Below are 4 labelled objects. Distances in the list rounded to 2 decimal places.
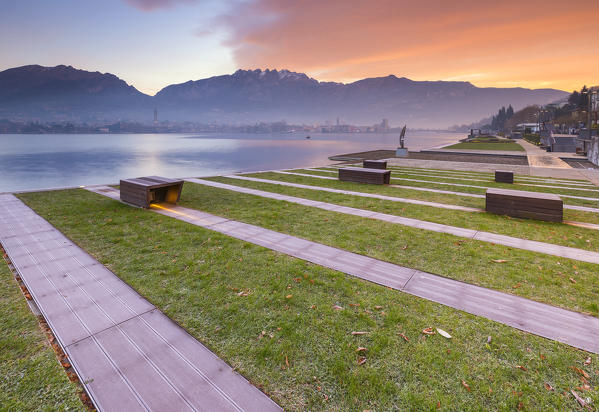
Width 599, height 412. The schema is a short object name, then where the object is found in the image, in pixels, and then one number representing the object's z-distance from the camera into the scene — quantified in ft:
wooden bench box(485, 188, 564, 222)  25.88
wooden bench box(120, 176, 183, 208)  30.07
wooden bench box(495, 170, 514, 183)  45.24
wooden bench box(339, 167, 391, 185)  43.21
